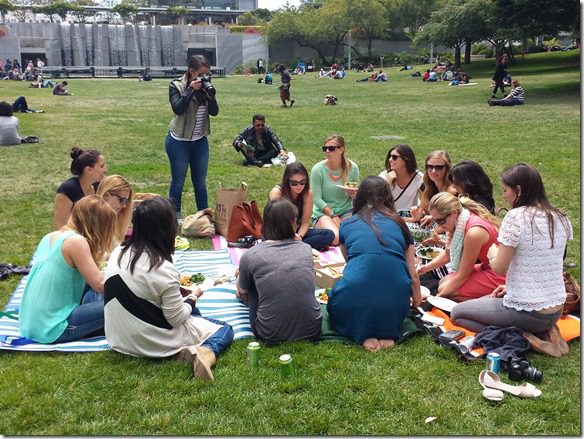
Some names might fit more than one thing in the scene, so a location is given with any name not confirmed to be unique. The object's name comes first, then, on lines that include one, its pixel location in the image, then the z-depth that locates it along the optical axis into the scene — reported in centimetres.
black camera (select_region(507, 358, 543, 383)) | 390
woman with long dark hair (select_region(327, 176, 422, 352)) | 437
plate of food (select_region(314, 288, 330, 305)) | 534
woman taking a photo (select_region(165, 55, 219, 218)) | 756
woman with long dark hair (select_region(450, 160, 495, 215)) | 550
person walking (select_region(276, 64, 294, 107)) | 2417
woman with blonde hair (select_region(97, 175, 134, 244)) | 520
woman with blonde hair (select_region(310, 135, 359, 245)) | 725
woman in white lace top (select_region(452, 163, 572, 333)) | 420
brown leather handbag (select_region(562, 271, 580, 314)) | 494
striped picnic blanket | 435
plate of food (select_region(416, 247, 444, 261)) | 598
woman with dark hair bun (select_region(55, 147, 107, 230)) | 583
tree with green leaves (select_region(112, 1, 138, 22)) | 9700
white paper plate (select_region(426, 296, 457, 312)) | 500
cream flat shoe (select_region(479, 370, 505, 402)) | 365
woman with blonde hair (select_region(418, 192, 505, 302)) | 483
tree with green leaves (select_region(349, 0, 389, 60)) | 6862
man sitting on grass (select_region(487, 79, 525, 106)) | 2225
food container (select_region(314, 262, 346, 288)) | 563
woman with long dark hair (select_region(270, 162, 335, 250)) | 648
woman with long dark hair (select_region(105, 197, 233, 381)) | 393
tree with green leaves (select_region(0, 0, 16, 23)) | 8560
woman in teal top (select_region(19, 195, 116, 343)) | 422
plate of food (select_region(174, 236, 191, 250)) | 710
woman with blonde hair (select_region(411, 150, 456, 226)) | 626
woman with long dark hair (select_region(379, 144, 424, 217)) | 688
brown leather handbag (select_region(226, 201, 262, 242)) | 718
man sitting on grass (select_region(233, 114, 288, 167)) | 1161
